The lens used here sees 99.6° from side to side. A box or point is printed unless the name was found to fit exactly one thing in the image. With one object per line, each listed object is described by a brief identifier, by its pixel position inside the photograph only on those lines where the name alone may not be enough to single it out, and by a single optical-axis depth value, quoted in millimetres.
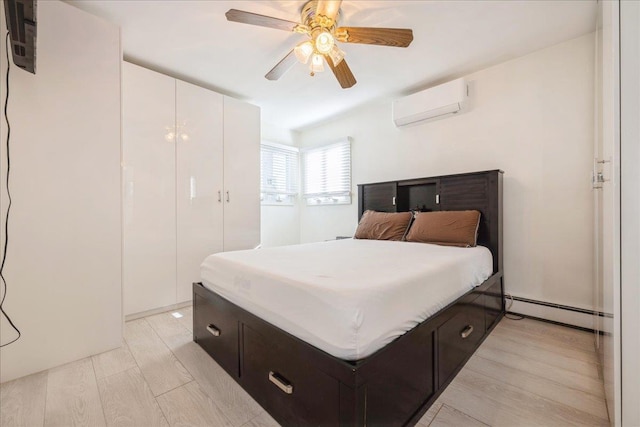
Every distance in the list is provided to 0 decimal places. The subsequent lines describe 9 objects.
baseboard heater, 2188
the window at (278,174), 4199
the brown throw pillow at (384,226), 2828
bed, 1023
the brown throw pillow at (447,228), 2367
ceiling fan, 1657
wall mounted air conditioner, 2732
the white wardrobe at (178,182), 2506
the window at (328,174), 3990
